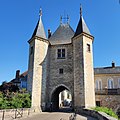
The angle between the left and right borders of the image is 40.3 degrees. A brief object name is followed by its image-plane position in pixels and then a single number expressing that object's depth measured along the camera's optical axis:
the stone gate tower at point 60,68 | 16.62
